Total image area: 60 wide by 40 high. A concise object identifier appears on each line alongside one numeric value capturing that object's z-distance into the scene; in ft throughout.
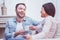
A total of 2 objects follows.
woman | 6.90
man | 6.97
